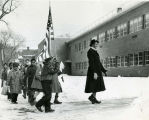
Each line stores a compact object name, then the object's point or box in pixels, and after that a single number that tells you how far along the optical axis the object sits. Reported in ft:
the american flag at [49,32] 50.17
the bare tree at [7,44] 231.71
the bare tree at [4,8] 120.78
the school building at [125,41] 83.82
